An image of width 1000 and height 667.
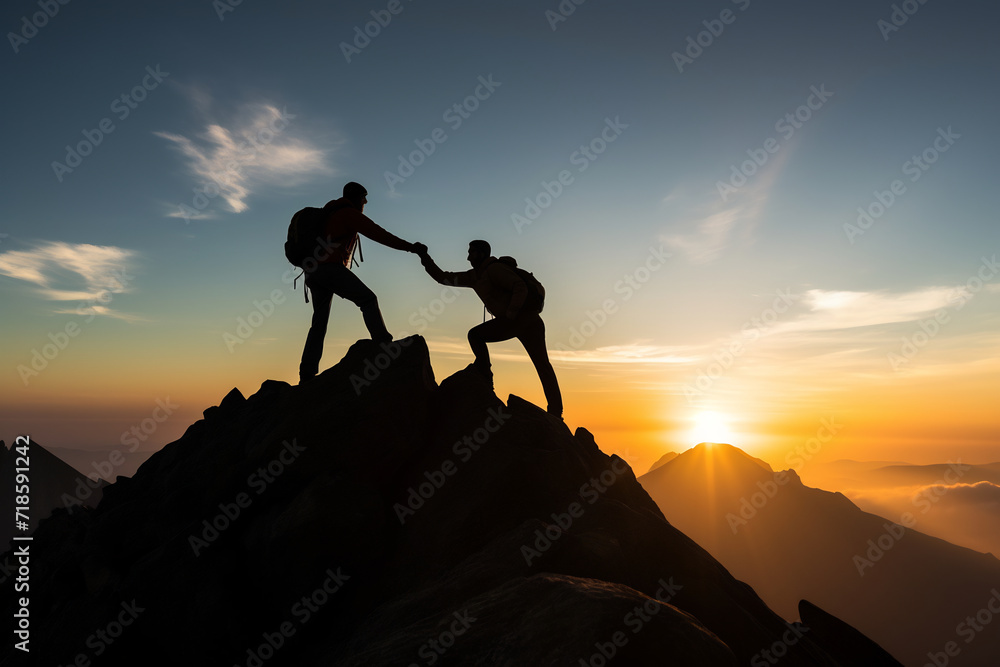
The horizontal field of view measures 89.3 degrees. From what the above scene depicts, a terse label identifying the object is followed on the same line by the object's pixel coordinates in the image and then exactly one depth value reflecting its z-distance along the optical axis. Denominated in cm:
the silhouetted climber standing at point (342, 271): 1271
